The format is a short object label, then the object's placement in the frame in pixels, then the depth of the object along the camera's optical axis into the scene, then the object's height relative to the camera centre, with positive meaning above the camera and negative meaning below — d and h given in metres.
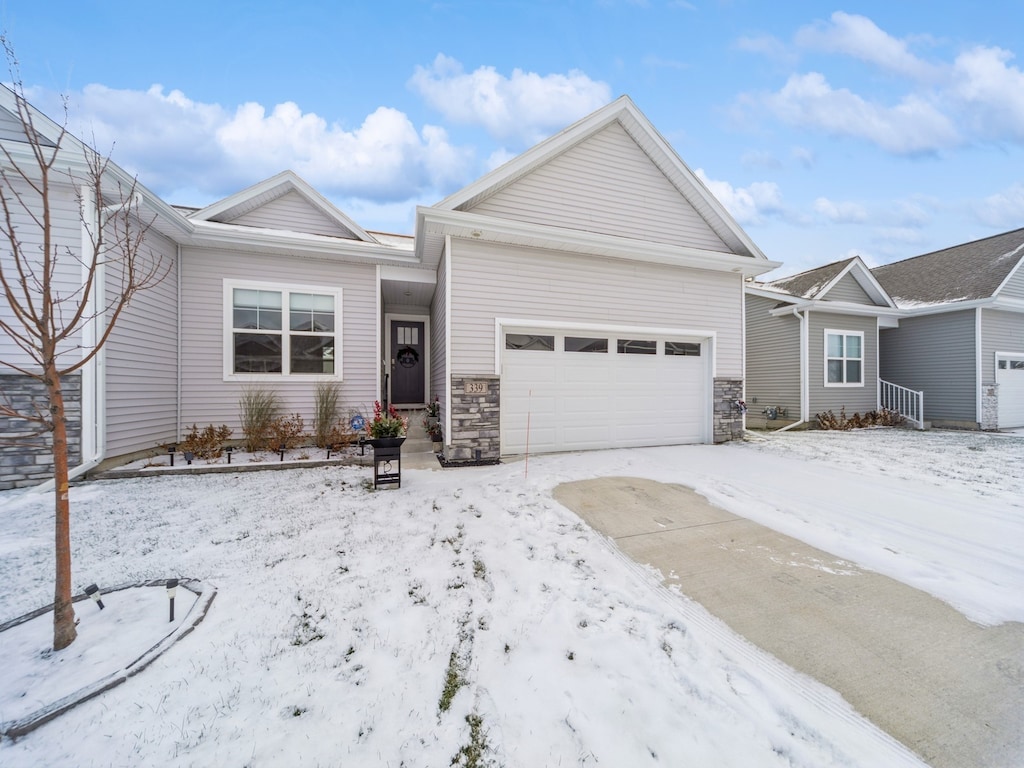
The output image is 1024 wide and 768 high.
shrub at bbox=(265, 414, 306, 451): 6.57 -0.80
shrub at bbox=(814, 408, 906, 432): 10.67 -1.03
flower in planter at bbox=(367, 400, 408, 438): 4.98 -0.52
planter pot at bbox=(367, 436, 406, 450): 4.89 -0.70
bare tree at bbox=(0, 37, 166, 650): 4.79 +1.86
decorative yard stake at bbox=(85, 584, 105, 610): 2.27 -1.21
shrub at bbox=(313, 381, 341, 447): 7.04 -0.50
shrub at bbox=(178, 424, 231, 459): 6.11 -0.89
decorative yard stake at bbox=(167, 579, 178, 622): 2.17 -1.12
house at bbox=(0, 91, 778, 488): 6.29 +1.43
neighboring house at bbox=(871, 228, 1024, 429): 10.83 +1.26
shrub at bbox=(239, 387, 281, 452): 6.59 -0.49
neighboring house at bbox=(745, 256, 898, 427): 10.70 +1.16
